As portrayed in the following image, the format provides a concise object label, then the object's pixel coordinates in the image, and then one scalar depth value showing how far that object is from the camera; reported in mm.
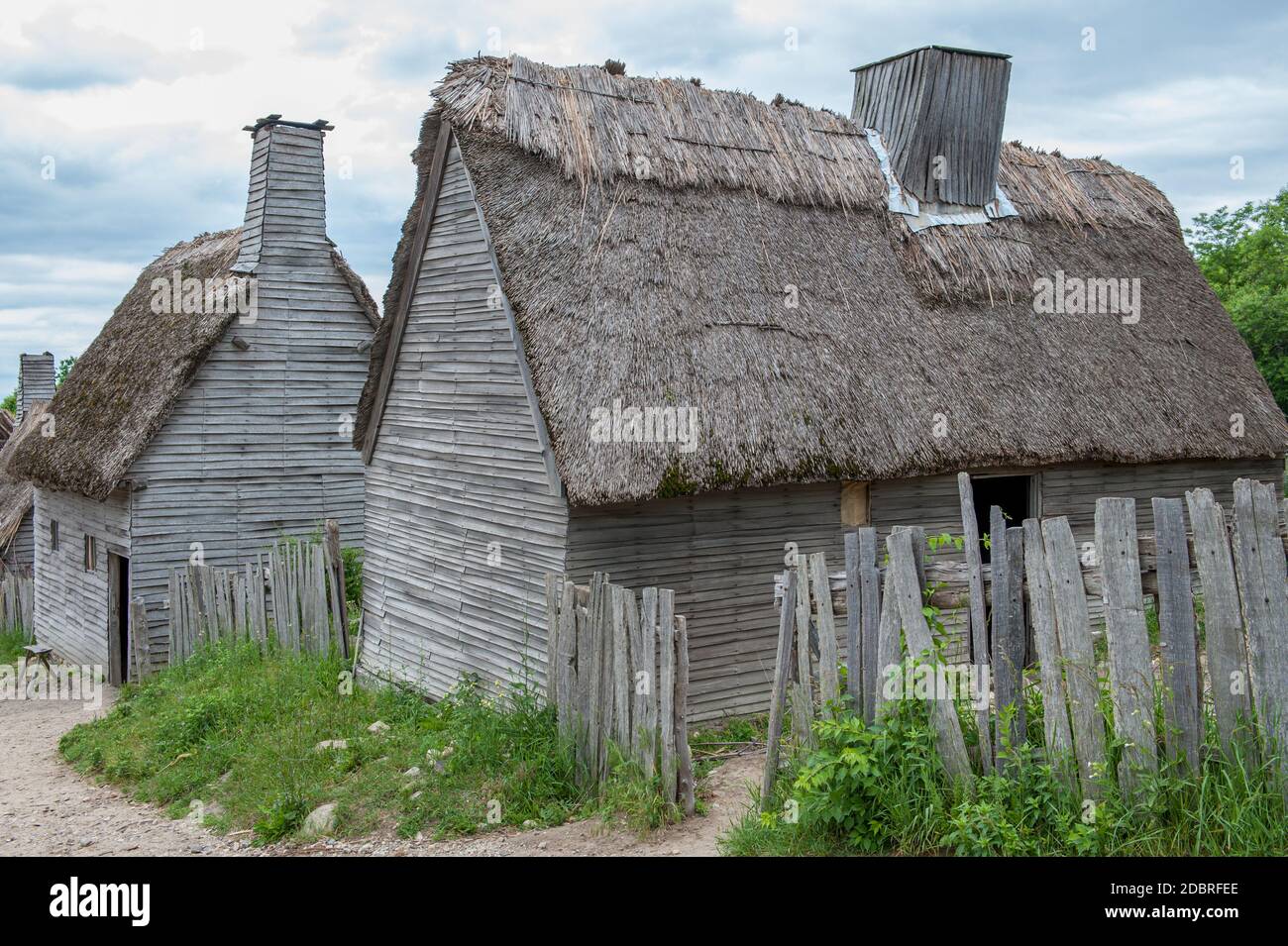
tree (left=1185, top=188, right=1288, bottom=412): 25062
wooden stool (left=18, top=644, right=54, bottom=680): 17203
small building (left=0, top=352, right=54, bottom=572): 23266
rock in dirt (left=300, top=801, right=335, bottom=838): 7723
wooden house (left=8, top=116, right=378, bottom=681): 14773
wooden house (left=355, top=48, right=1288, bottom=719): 9086
